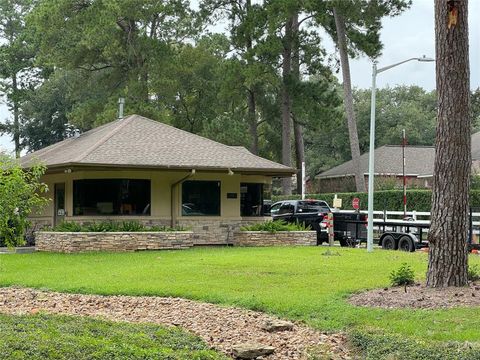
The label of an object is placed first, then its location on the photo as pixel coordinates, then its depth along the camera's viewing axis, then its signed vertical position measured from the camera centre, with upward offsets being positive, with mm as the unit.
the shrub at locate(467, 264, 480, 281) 12109 -1209
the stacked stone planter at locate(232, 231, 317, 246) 24203 -1131
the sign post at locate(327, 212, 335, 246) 24906 -869
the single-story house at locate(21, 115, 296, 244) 23156 +855
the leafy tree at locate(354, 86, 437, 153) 59281 +7303
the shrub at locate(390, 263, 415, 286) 12133 -1240
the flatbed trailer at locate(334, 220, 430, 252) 22844 -961
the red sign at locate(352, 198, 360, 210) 29547 +116
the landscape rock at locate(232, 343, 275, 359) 8320 -1746
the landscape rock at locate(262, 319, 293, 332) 9477 -1644
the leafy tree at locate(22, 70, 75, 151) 56688 +7496
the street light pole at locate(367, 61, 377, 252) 21266 +1059
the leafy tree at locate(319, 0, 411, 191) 38844 +10175
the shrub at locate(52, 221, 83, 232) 21688 -702
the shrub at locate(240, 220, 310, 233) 24391 -757
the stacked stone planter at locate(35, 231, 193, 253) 21156 -1124
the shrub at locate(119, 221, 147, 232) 22172 -707
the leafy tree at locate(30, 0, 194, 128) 40469 +9815
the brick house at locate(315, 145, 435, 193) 47125 +2562
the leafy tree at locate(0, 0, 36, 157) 55125 +11624
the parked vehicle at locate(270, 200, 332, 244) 27375 -271
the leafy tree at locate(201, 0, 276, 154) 41125 +9852
